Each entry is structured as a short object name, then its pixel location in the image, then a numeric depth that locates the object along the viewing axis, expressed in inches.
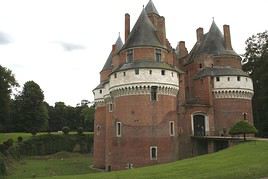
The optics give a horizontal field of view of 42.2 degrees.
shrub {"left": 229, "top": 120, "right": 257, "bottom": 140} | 1021.8
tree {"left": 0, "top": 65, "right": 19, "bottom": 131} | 1874.3
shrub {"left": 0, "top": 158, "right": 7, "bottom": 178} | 973.3
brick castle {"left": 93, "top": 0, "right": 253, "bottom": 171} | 1179.3
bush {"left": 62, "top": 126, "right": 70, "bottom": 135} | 2273.9
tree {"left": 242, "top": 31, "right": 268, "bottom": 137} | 1688.1
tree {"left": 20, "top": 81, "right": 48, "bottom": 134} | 2534.4
